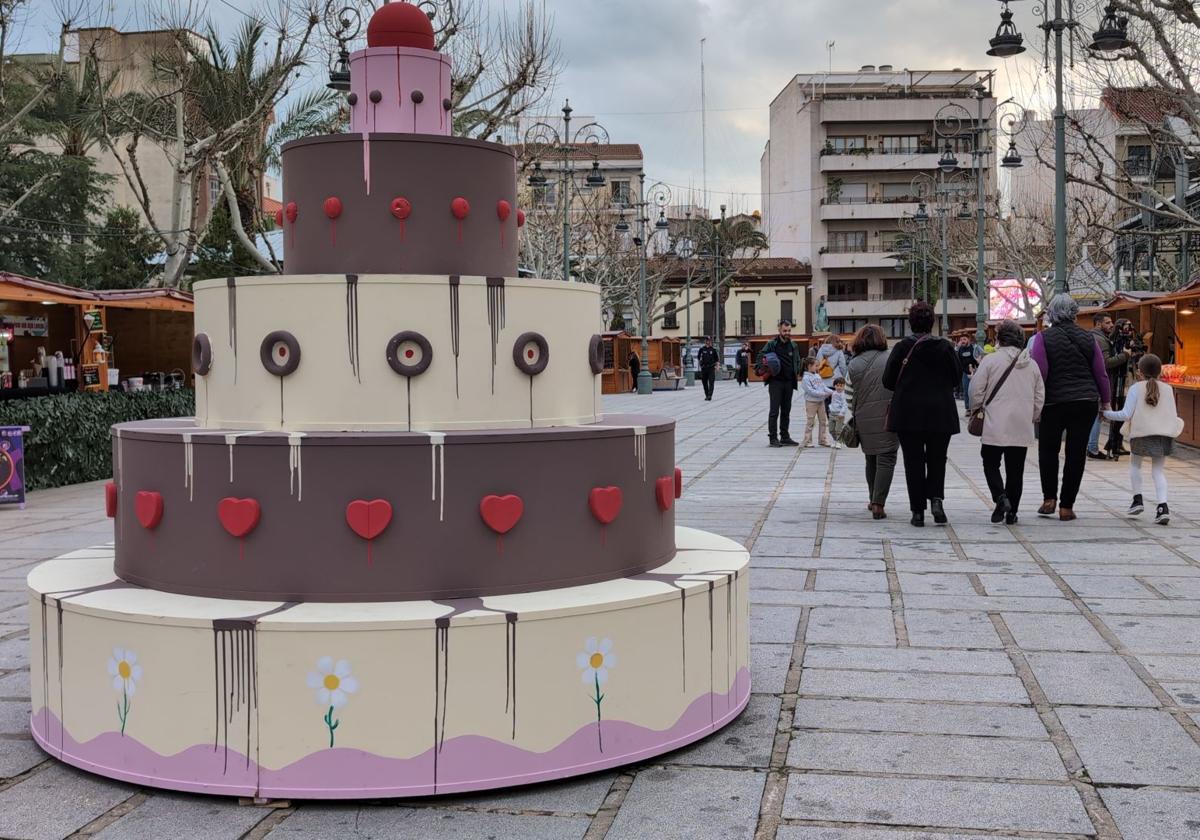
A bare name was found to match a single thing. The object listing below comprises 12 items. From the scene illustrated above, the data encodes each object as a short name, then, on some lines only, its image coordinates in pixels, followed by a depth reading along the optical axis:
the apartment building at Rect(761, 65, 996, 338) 78.56
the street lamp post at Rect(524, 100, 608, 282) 30.66
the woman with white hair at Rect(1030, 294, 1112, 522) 9.91
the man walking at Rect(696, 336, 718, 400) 34.84
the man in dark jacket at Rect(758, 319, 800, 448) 17.28
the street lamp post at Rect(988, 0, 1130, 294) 16.89
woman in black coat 9.50
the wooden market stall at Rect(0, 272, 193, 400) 15.00
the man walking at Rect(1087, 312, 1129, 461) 15.28
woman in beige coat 9.74
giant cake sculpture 3.90
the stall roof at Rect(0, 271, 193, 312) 14.22
